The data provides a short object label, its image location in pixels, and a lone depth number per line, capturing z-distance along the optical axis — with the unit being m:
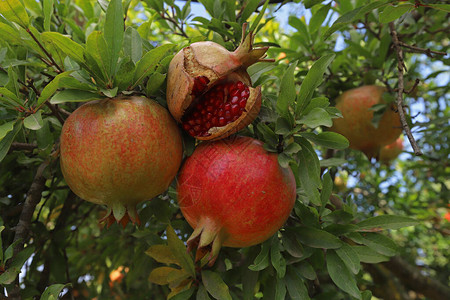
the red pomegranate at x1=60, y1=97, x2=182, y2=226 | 0.30
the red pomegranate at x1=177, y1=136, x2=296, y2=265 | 0.30
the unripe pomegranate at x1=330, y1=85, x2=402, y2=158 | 0.53
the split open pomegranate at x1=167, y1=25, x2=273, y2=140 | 0.31
